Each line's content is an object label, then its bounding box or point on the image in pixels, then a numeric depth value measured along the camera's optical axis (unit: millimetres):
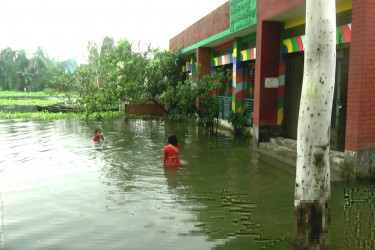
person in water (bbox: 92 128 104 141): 12883
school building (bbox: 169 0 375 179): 7629
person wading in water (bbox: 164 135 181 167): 9031
